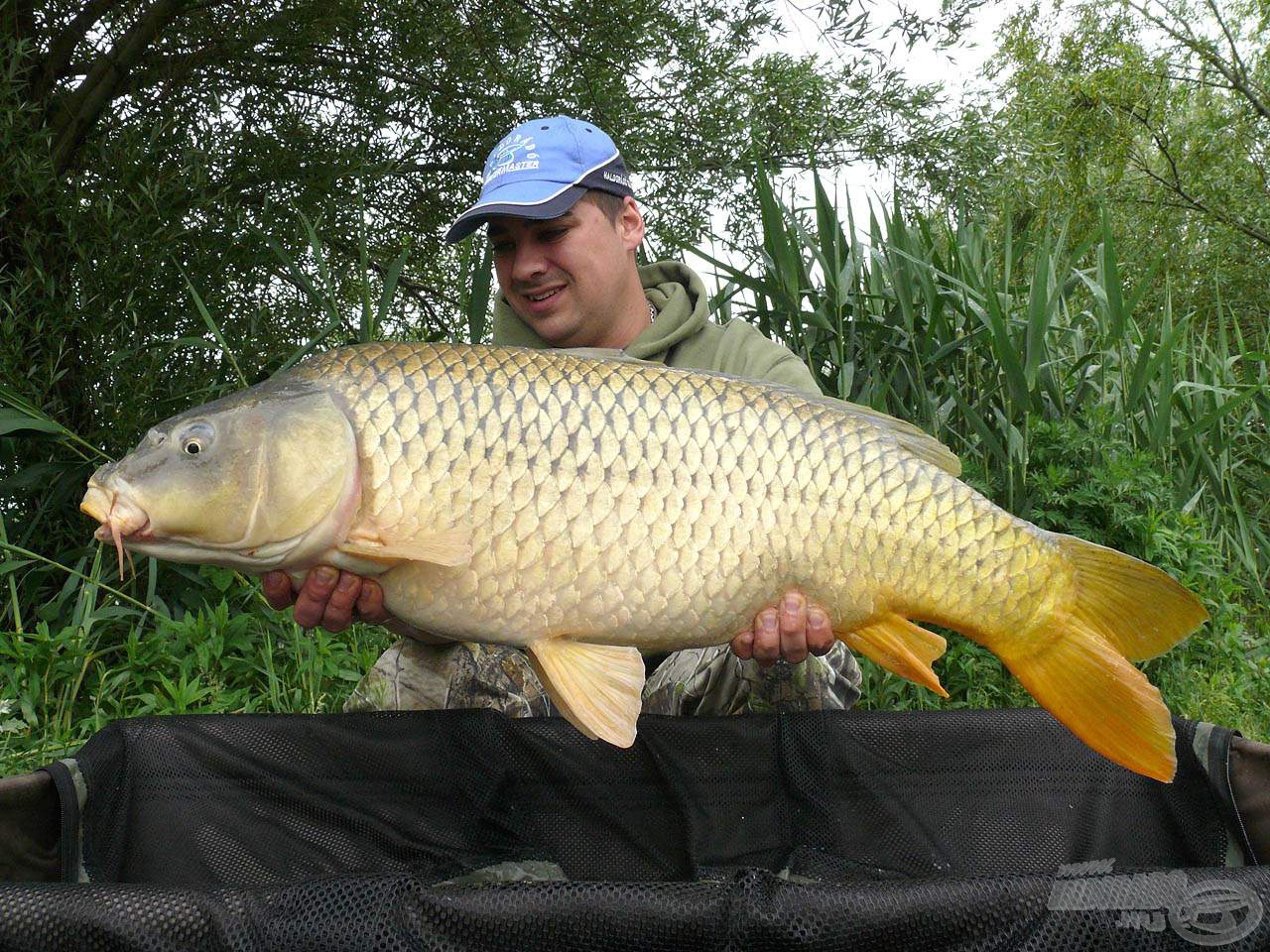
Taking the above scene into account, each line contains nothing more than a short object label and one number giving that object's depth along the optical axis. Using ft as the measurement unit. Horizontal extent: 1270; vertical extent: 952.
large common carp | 4.07
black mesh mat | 4.61
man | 5.45
